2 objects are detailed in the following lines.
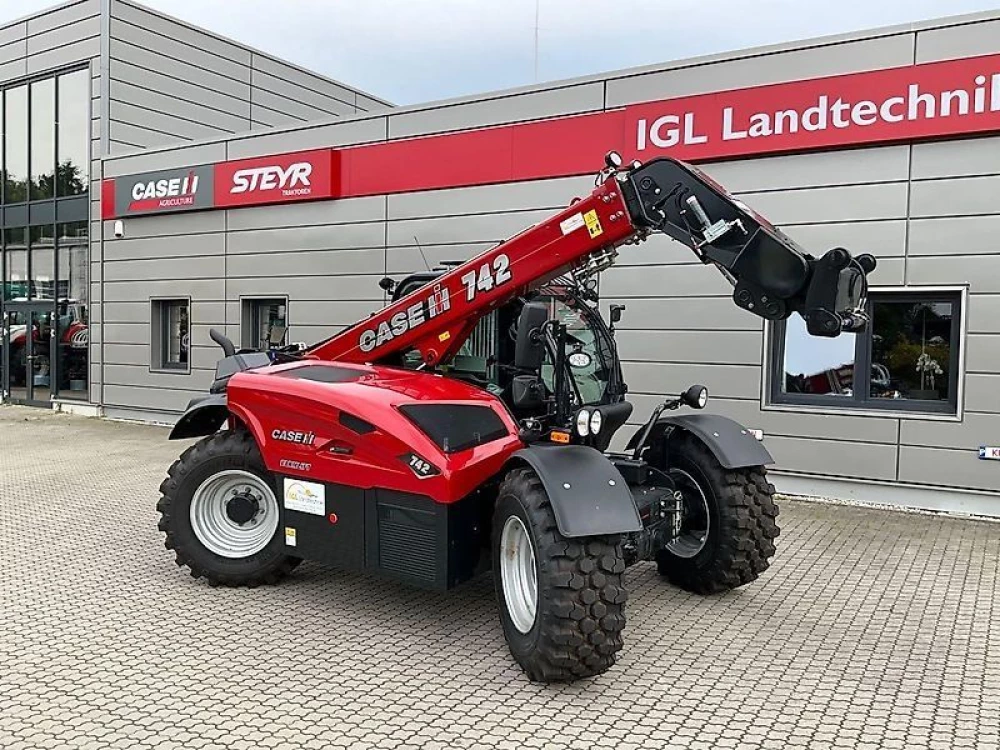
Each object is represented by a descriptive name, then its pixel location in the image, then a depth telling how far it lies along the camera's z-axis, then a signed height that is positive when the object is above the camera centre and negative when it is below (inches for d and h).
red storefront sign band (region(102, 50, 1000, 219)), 335.3 +95.8
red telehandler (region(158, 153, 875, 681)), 168.2 -25.5
